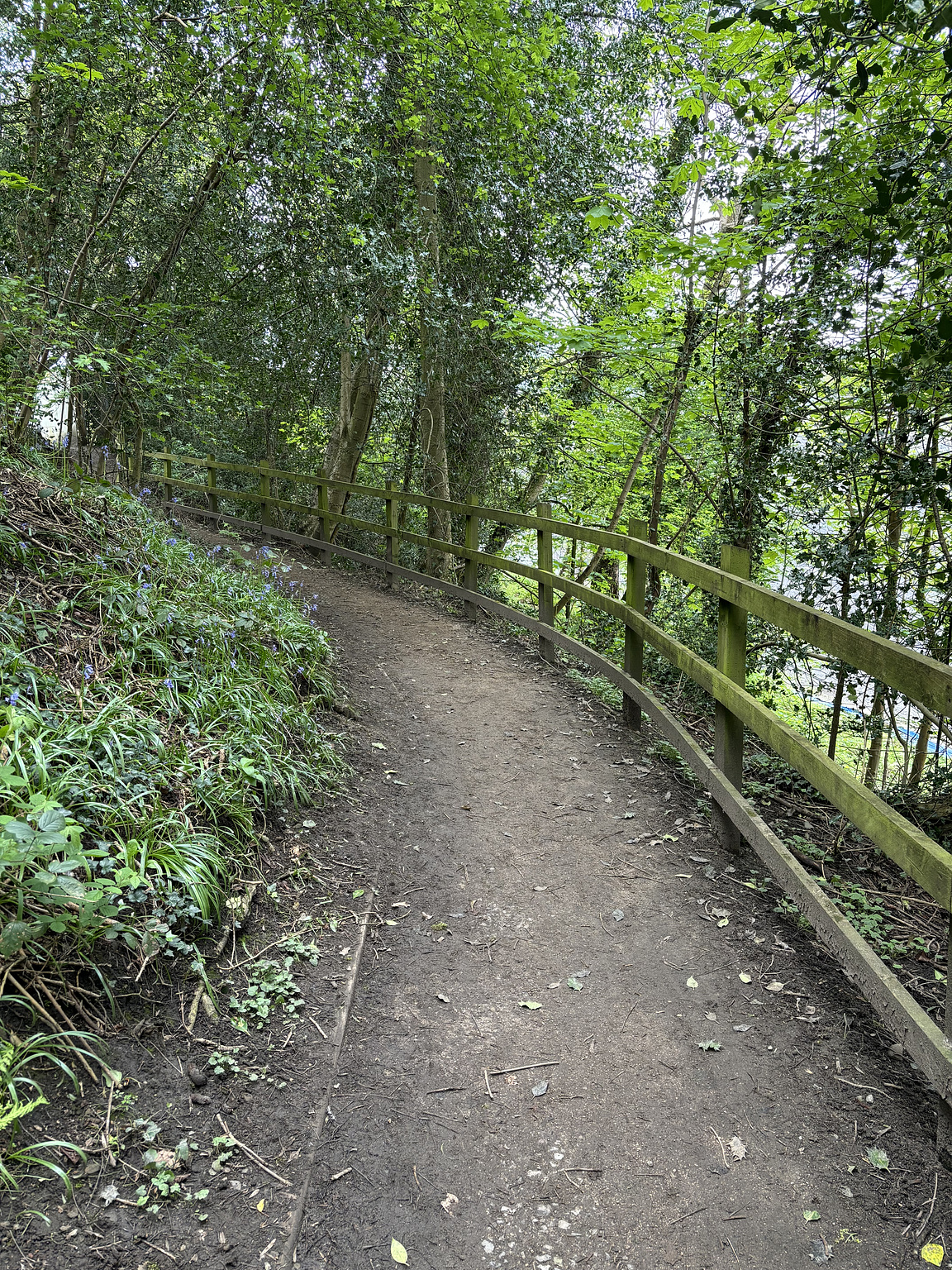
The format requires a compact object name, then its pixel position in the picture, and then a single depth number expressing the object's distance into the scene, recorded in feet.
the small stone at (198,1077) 8.27
